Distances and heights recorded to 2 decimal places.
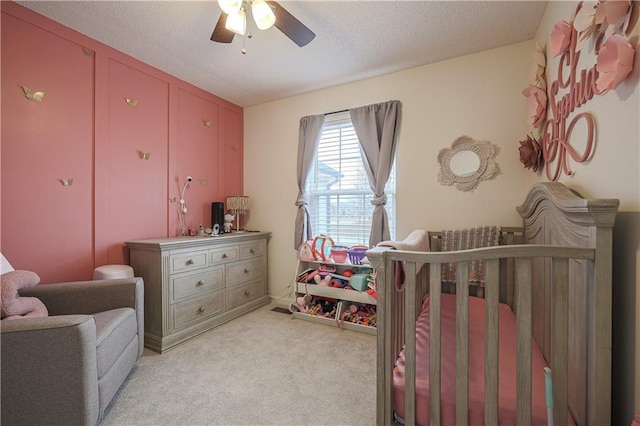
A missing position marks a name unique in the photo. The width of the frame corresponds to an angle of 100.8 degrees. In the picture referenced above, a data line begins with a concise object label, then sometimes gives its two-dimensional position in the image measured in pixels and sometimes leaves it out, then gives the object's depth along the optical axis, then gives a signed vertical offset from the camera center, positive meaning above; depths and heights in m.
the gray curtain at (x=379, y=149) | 2.63 +0.63
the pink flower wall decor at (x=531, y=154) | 1.89 +0.42
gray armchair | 1.17 -0.74
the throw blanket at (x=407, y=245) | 1.09 -0.20
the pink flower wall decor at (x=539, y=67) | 1.79 +0.99
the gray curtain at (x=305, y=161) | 3.05 +0.58
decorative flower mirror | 2.29 +0.43
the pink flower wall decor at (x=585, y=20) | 1.06 +0.80
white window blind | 2.90 +0.25
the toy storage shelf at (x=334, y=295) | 2.52 -0.85
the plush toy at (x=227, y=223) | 3.17 -0.15
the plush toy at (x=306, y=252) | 2.92 -0.46
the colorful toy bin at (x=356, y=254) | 2.68 -0.44
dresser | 2.20 -0.68
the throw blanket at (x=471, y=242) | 2.09 -0.25
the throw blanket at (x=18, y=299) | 1.34 -0.47
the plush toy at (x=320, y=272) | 2.83 -0.66
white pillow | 1.52 -0.34
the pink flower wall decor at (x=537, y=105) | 1.77 +0.72
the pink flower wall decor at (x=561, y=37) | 1.34 +0.91
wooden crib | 0.84 -0.41
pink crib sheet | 0.93 -0.66
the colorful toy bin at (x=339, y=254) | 2.78 -0.46
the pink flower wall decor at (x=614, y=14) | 0.86 +0.67
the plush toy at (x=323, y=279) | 2.75 -0.72
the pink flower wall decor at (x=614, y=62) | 0.84 +0.50
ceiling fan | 1.47 +1.17
